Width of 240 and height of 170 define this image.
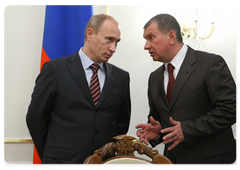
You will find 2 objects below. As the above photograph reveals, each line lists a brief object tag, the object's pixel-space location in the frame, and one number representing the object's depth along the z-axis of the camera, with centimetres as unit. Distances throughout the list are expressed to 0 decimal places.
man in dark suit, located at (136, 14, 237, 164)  170
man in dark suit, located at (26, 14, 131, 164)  183
